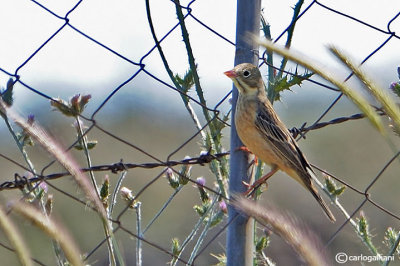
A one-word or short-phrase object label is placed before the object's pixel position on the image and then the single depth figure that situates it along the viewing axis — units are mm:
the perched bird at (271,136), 7863
